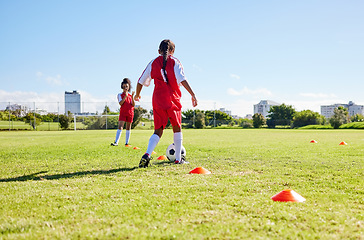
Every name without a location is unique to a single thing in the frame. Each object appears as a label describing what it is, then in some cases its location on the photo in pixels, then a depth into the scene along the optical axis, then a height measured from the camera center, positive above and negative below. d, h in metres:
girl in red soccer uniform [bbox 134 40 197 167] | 5.24 +0.62
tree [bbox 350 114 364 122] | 55.09 +0.44
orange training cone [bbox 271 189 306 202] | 2.83 -0.75
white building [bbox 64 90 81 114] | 39.50 +2.15
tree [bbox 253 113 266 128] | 45.94 +0.12
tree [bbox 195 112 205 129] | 42.84 -0.13
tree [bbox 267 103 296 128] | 66.62 +2.03
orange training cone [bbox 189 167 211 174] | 4.47 -0.76
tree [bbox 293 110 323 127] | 45.86 +0.26
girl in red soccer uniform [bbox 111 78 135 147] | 10.13 +0.52
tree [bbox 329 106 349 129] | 39.62 +0.19
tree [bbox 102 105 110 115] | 41.57 +1.58
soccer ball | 5.86 -0.64
